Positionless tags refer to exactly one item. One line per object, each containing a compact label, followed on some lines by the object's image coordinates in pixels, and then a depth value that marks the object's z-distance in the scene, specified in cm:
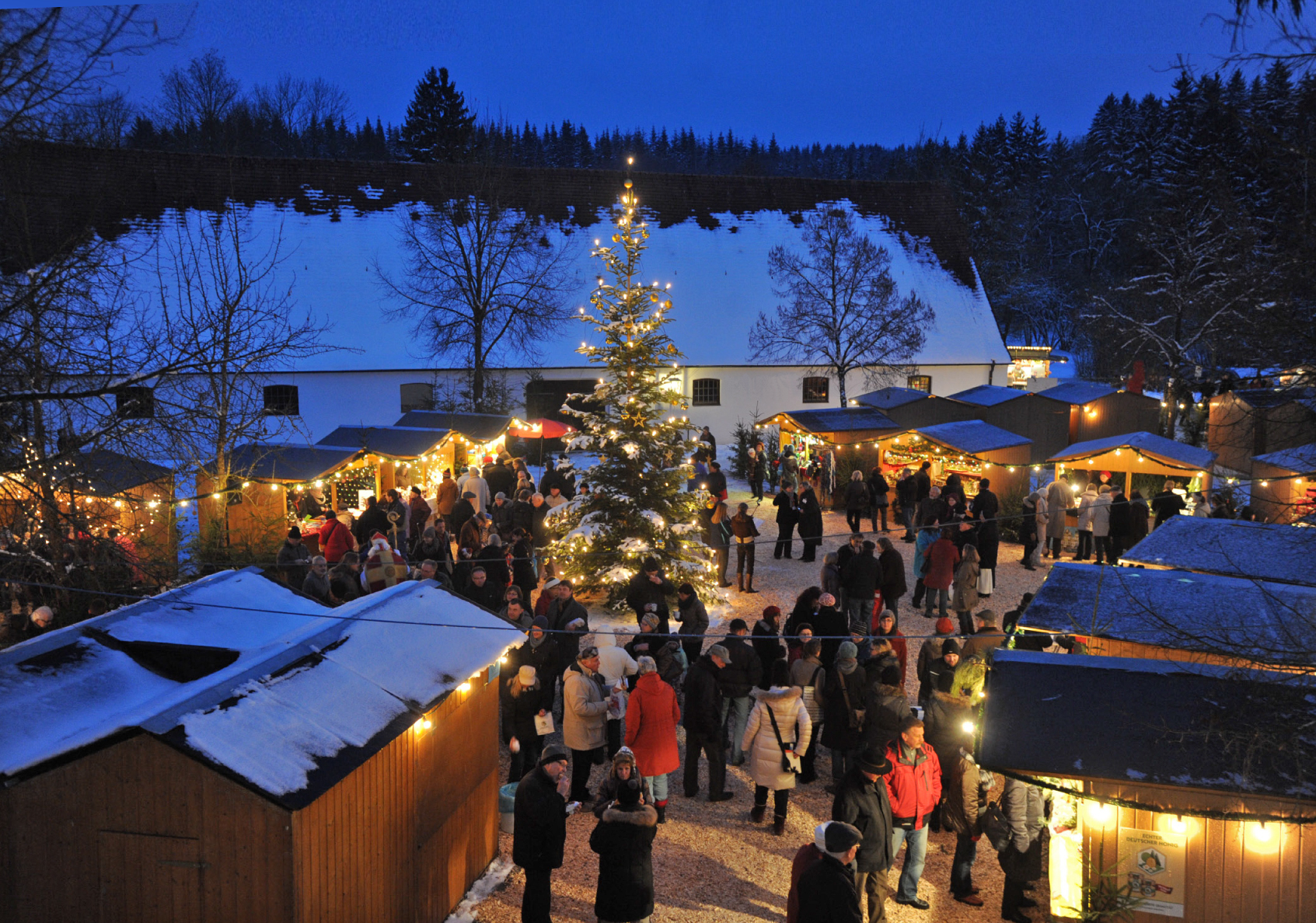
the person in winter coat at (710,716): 819
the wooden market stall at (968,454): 1997
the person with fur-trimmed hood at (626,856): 595
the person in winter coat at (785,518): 1727
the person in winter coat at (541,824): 617
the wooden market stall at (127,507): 857
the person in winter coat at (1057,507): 1714
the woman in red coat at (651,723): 773
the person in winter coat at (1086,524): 1634
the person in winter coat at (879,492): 1905
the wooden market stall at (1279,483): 1627
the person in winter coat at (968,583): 1227
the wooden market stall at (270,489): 1523
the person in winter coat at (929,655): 864
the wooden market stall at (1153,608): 796
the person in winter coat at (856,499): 1852
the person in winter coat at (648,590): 1142
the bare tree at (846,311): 2838
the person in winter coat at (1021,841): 663
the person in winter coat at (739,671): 866
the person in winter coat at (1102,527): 1594
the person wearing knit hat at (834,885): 521
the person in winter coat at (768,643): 934
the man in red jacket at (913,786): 675
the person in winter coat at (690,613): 1005
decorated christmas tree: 1377
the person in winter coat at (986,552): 1432
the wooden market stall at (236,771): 505
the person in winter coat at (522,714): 838
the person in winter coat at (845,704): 826
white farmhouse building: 2820
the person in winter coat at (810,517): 1644
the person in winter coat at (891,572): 1266
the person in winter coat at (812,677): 848
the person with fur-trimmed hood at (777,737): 761
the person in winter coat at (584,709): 812
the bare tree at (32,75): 540
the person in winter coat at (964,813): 702
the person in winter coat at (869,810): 630
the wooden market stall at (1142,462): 1812
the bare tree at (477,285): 2842
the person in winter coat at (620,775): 605
